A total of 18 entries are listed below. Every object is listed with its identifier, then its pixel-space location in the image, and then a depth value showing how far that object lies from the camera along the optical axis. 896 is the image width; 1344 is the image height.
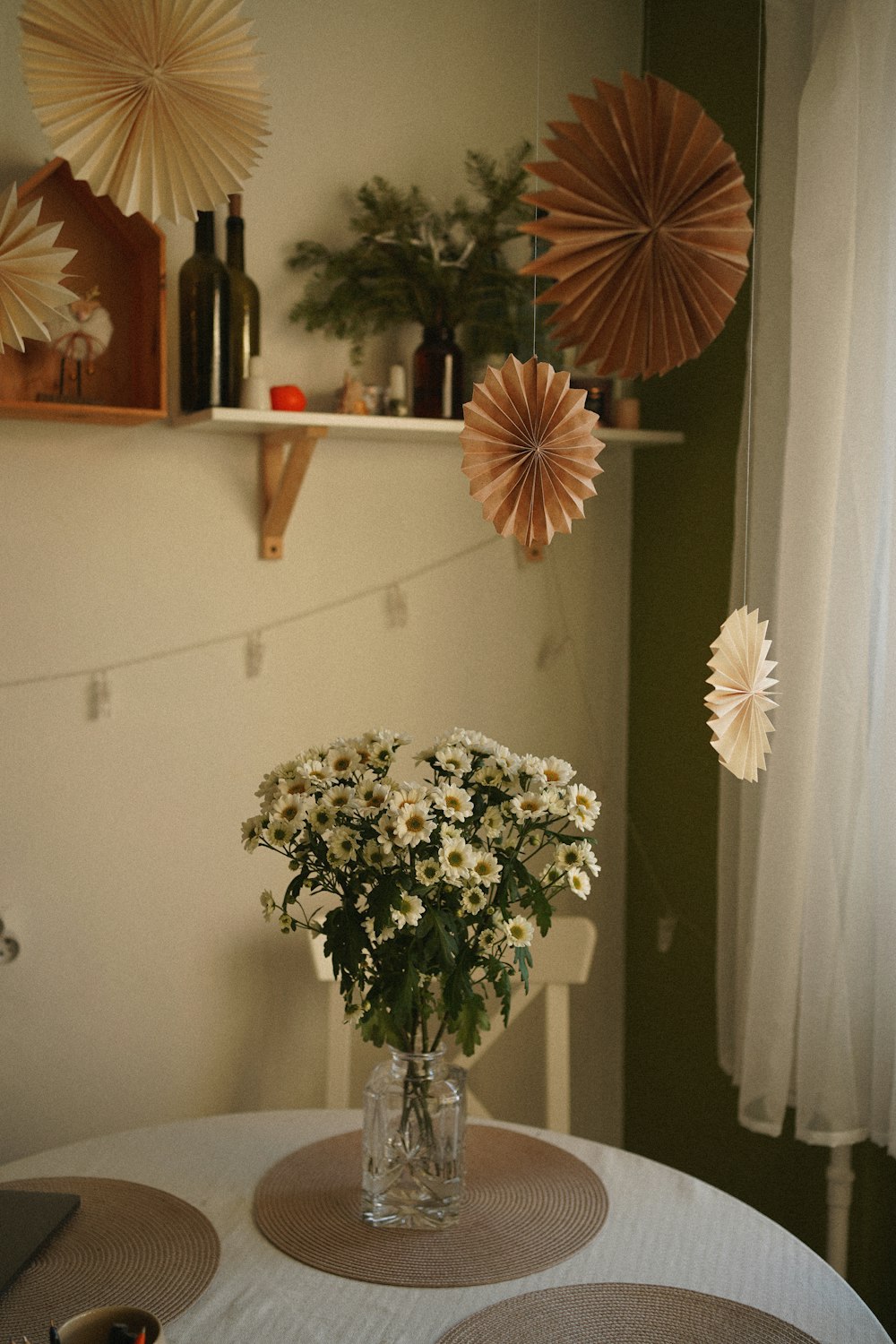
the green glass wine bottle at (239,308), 2.26
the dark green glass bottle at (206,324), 2.23
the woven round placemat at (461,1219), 1.46
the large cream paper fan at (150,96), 1.27
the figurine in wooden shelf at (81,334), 2.15
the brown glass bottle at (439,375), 2.43
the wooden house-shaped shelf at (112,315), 2.12
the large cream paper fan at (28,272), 1.39
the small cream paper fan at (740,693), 1.48
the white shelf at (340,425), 2.17
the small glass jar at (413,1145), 1.54
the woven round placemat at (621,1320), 1.32
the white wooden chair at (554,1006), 2.34
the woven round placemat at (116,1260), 1.36
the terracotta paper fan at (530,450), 1.46
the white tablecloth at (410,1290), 1.35
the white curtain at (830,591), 2.05
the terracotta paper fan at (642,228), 1.36
